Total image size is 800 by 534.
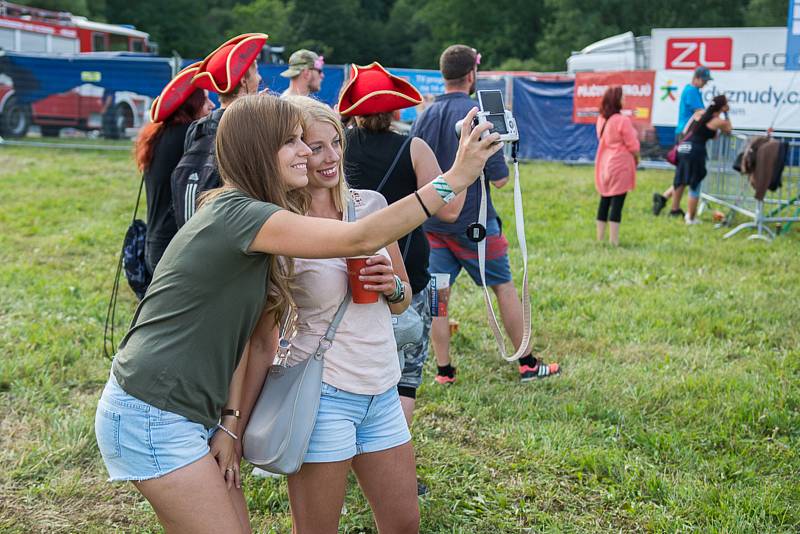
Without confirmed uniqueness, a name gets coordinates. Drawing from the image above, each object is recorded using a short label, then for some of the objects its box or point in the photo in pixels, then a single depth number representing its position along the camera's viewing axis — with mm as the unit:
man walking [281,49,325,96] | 5754
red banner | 17438
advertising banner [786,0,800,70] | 10883
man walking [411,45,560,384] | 4746
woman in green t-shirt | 2100
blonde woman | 2486
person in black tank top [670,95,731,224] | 10469
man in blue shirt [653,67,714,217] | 11000
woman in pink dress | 8719
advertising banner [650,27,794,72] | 21859
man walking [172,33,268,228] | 3547
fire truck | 18531
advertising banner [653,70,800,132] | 15703
